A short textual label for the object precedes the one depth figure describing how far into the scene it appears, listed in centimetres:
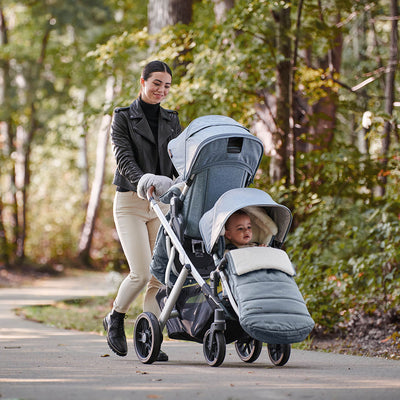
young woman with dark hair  1045
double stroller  860
